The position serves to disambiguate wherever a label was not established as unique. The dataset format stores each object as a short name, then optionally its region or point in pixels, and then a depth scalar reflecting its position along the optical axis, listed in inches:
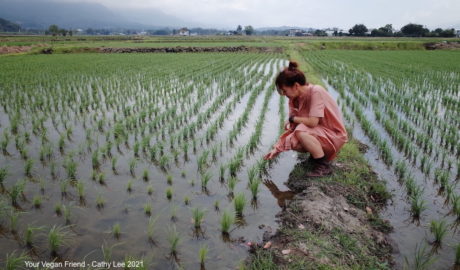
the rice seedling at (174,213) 119.9
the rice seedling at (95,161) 165.2
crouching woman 138.0
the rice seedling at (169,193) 137.0
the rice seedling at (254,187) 136.6
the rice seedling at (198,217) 114.4
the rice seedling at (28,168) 154.3
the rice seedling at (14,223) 108.7
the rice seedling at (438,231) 105.0
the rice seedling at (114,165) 161.4
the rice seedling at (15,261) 86.7
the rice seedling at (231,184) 142.6
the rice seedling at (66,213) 116.3
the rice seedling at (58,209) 122.1
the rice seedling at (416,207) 121.6
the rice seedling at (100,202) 128.3
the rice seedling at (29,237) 102.7
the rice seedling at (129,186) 142.6
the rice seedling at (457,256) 94.5
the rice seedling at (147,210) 124.0
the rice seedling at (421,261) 92.9
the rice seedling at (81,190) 134.1
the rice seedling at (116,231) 109.1
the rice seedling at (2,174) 142.0
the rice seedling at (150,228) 108.7
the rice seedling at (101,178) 148.6
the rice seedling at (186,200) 131.7
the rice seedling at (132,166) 160.0
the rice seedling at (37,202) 126.3
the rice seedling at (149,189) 140.0
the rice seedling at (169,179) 150.6
